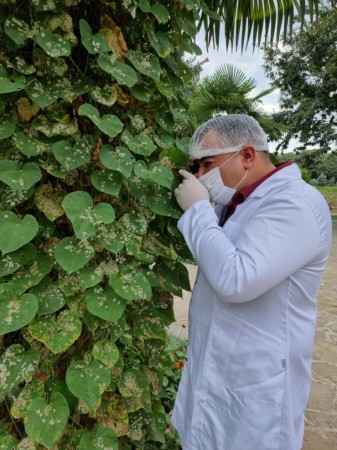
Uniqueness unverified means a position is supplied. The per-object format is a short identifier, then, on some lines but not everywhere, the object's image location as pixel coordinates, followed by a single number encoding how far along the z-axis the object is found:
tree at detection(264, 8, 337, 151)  12.45
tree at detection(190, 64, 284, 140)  6.15
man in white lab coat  1.09
